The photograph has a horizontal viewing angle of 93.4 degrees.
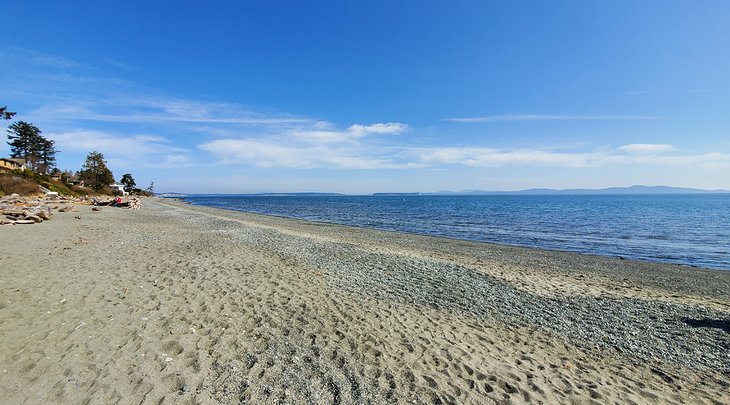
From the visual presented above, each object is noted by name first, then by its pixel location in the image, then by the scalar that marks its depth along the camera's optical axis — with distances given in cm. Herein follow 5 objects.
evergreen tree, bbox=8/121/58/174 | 7212
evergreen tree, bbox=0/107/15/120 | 3391
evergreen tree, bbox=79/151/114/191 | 7238
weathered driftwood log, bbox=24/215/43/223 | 2119
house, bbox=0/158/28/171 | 5953
